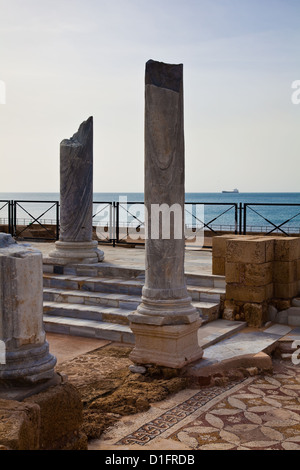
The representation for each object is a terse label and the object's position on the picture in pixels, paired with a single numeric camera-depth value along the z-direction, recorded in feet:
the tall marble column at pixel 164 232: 18.11
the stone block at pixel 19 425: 9.55
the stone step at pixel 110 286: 25.31
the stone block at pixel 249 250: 23.98
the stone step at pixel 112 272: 26.37
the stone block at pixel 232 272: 24.53
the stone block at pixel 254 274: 24.13
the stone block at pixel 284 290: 25.07
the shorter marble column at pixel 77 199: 30.91
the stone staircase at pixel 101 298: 23.65
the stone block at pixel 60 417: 11.28
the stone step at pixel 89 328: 22.38
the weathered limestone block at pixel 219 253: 26.62
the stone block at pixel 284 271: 25.03
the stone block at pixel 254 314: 24.07
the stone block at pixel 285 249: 25.07
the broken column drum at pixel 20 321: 11.80
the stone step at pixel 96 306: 24.04
